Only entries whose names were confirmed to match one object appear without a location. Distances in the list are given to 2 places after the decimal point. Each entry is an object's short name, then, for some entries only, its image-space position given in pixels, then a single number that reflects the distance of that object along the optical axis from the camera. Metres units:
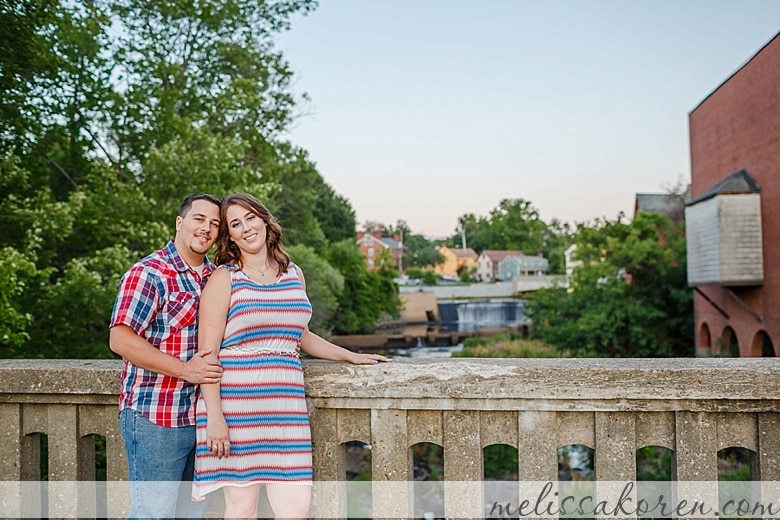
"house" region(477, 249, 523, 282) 110.81
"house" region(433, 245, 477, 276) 118.69
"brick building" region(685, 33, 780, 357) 15.67
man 2.43
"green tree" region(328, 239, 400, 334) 35.38
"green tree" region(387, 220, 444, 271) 107.94
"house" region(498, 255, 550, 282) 102.12
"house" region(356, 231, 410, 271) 93.31
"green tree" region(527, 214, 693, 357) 23.73
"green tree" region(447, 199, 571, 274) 119.48
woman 2.45
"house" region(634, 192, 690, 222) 34.69
